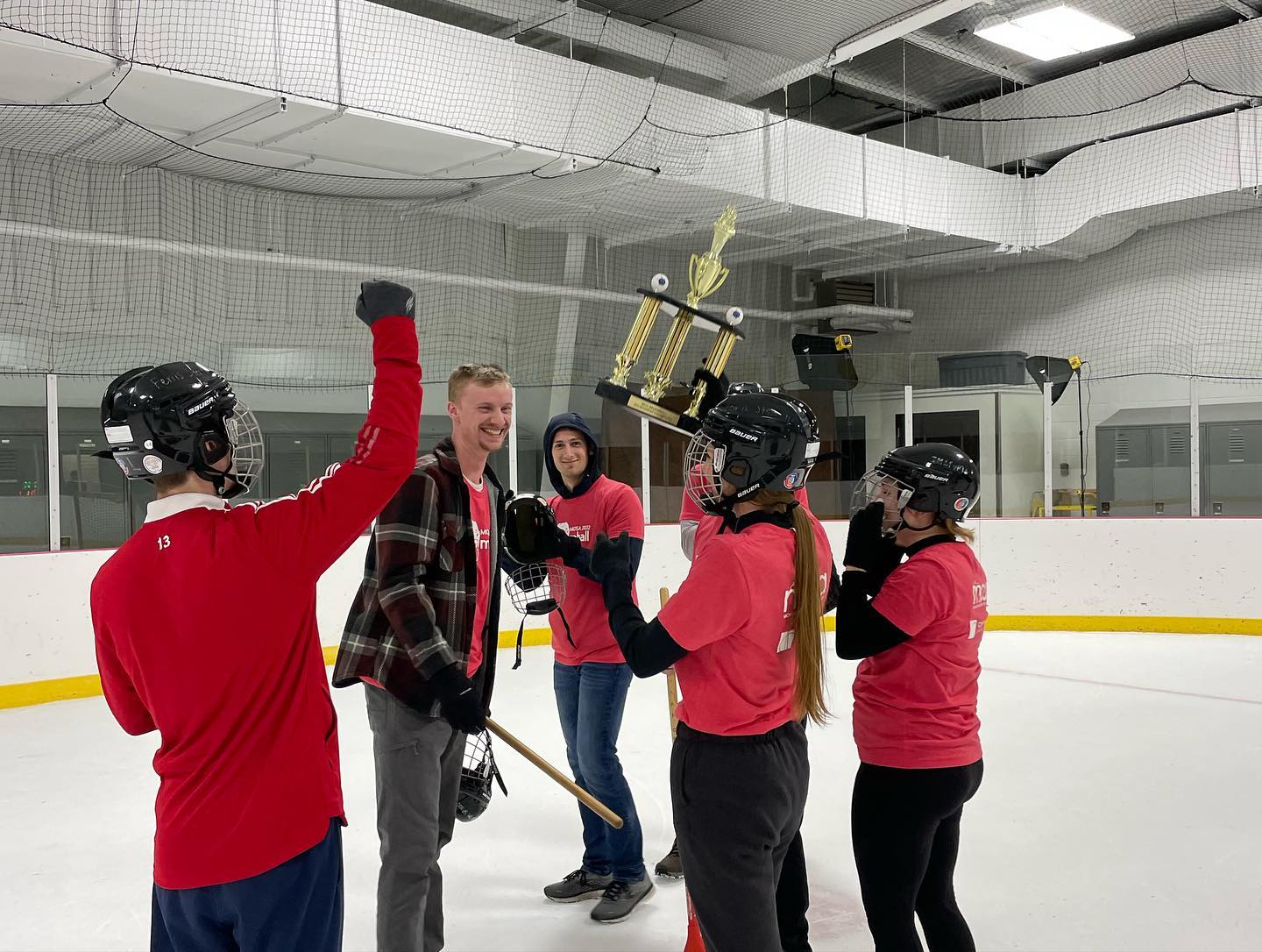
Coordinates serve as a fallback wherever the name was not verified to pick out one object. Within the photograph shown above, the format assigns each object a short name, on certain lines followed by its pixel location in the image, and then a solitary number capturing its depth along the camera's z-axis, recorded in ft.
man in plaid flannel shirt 7.00
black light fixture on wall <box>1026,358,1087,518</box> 30.09
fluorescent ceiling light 27.32
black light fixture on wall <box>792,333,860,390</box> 30.55
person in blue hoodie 9.93
